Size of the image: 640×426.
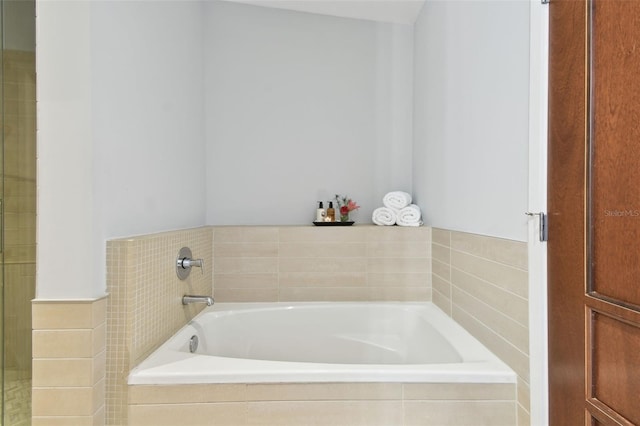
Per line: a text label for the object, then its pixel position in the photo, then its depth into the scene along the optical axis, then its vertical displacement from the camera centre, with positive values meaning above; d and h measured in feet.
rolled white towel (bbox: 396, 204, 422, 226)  7.61 -0.12
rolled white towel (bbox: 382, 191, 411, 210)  7.76 +0.22
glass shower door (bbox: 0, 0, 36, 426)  4.36 +0.12
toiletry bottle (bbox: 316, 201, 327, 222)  8.01 -0.05
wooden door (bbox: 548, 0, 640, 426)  2.68 -0.01
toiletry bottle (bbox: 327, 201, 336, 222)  7.95 -0.09
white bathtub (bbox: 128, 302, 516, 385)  5.47 -2.12
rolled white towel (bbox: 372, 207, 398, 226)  7.73 -0.11
